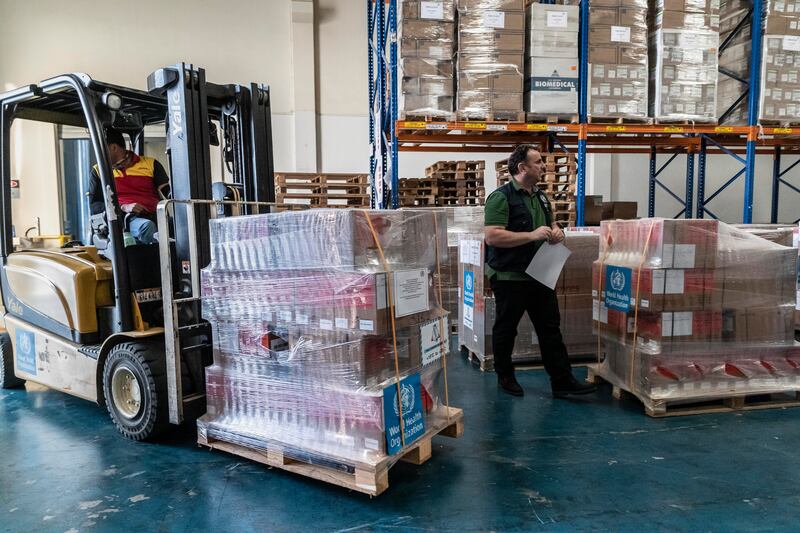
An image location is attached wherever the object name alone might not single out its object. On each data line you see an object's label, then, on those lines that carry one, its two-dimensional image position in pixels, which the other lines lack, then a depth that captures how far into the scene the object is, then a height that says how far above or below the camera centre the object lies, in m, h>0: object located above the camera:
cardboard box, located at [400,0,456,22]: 5.62 +2.17
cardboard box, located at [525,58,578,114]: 5.99 +1.42
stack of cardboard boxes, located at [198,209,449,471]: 2.63 -0.67
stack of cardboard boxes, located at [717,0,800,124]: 6.39 +1.82
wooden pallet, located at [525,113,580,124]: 6.15 +1.06
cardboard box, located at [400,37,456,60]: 5.64 +1.76
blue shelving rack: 5.96 +0.97
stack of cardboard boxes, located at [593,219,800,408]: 3.89 -0.84
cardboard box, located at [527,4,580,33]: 5.94 +2.20
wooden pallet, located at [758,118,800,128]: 6.67 +1.05
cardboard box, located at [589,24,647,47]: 6.05 +2.01
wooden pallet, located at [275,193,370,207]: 7.30 +0.16
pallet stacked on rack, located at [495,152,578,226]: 6.46 +0.32
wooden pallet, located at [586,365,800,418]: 3.86 -1.58
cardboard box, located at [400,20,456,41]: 5.64 +1.96
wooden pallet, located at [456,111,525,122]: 5.87 +1.04
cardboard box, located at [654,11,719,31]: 6.05 +2.18
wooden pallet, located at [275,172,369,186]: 7.42 +0.46
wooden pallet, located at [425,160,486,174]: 7.43 +0.62
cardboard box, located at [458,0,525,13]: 5.68 +2.26
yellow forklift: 3.38 -0.41
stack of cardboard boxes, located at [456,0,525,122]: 5.73 +1.69
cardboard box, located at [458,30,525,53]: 5.72 +1.87
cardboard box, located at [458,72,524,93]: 5.79 +1.42
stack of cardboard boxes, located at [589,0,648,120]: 6.05 +1.82
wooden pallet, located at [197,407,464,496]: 2.54 -1.38
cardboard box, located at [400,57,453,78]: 5.66 +1.56
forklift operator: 3.78 +0.17
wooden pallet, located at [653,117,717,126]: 6.29 +1.03
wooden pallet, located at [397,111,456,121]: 5.84 +1.03
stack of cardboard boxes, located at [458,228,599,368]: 5.20 -1.02
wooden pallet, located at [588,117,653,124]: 6.30 +1.05
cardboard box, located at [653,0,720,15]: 6.03 +2.35
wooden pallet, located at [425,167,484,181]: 7.43 +0.48
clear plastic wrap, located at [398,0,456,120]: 5.64 +1.67
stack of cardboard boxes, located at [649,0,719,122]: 6.07 +1.76
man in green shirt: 3.96 -0.46
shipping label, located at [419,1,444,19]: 5.63 +2.16
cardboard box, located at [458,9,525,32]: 5.71 +2.09
